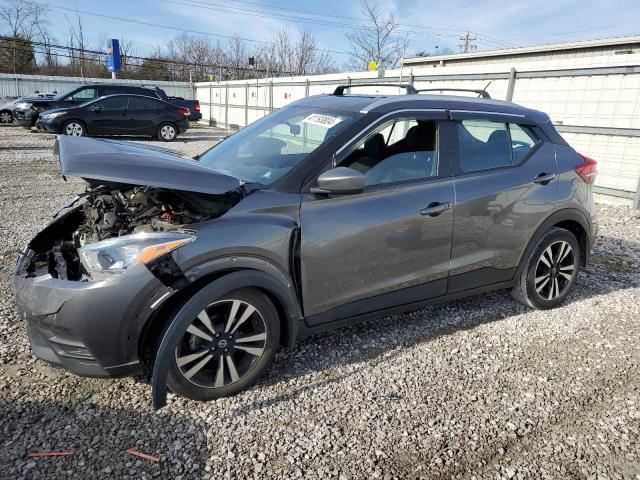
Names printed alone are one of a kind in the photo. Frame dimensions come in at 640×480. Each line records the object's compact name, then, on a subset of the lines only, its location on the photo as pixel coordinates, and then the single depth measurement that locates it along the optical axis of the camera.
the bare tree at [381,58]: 31.23
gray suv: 2.38
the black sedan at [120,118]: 14.64
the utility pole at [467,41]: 54.72
